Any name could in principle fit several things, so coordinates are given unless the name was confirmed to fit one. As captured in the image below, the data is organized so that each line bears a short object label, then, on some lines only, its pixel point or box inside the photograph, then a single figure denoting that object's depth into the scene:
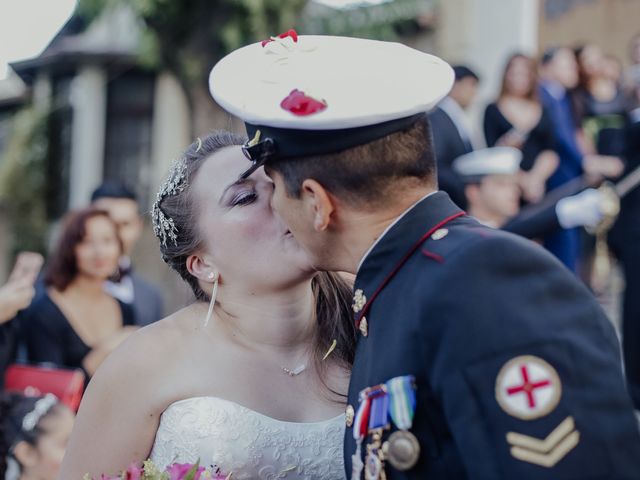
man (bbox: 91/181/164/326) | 5.72
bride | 2.69
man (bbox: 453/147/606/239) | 5.98
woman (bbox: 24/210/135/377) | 5.13
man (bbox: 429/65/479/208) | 6.23
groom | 1.71
